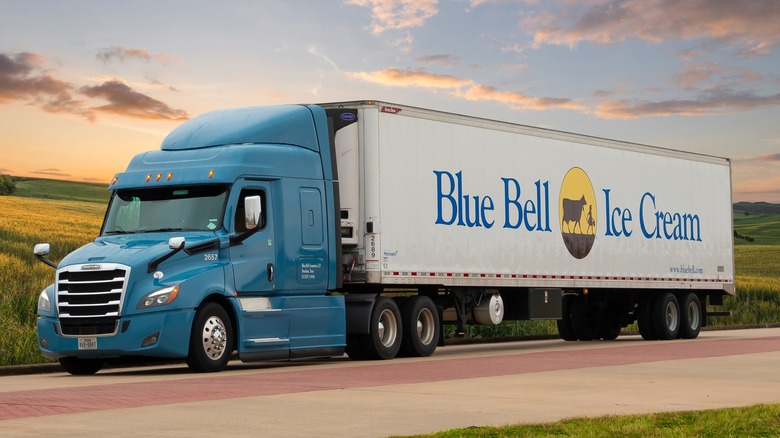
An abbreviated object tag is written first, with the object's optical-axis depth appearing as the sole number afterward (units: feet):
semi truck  66.39
